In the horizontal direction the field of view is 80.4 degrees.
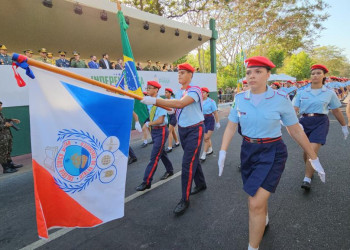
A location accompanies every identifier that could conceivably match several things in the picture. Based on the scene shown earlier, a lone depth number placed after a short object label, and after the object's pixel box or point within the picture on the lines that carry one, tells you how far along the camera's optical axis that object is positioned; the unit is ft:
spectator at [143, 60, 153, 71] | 41.41
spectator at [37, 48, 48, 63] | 27.95
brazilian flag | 12.23
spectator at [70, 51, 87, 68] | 28.72
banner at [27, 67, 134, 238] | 5.49
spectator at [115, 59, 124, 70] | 32.80
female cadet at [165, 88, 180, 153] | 21.42
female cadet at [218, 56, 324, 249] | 6.53
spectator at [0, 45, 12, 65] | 22.95
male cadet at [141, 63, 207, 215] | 10.06
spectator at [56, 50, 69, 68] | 29.22
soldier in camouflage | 17.61
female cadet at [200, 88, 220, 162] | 19.08
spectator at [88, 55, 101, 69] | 30.71
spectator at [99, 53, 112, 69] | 32.27
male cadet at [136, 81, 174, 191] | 12.33
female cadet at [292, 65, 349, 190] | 11.35
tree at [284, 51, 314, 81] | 138.62
